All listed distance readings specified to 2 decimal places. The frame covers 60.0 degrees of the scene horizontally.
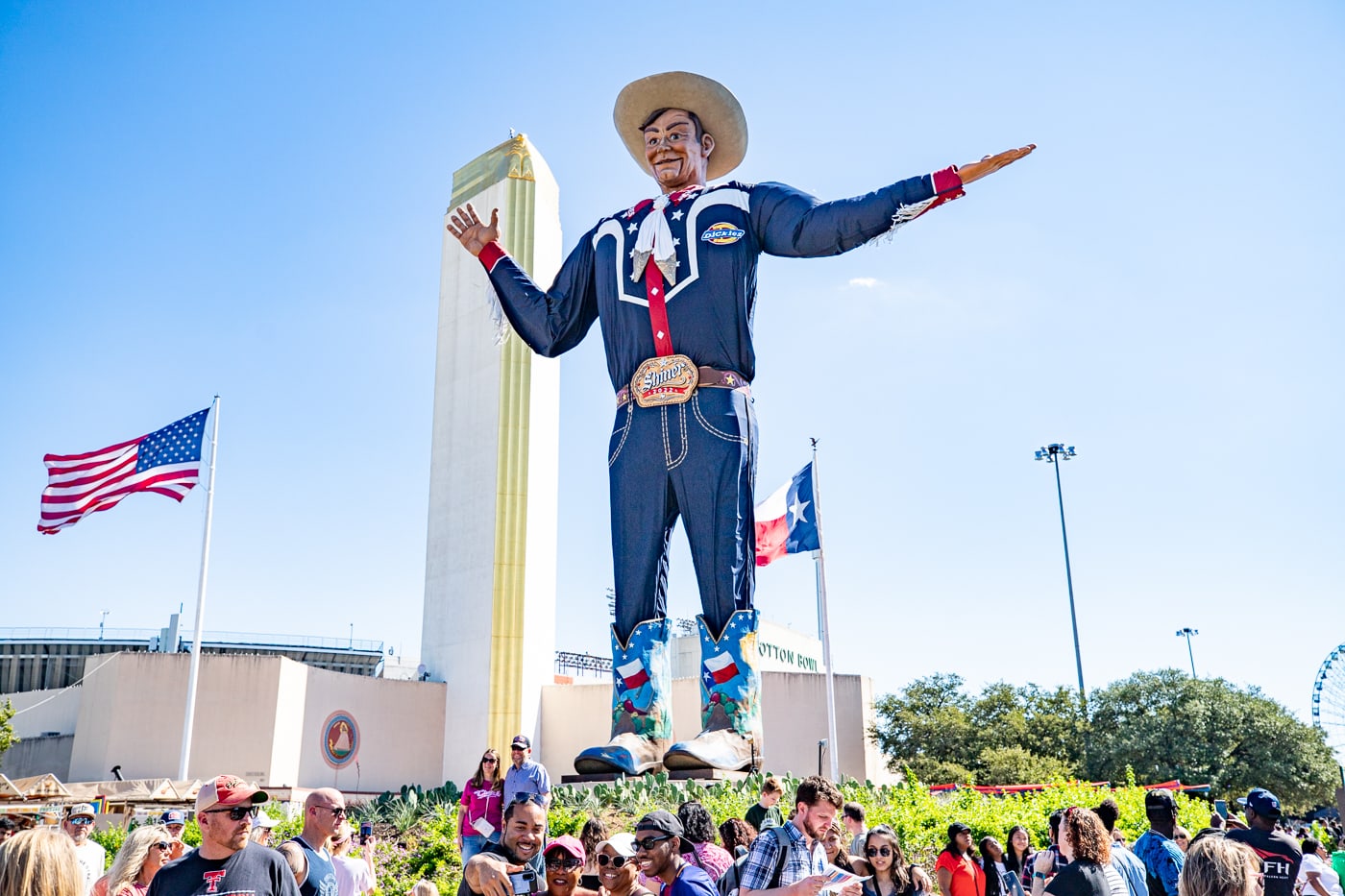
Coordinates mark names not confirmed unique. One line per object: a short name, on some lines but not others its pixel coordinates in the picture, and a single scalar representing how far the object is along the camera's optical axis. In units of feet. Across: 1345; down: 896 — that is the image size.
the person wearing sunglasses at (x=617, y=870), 13.30
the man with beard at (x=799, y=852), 14.79
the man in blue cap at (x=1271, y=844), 18.66
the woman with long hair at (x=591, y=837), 16.48
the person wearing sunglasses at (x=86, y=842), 21.35
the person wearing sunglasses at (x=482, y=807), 23.61
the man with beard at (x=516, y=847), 13.76
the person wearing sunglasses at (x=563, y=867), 13.47
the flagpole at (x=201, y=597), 55.11
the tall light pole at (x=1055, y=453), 121.80
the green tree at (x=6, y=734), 72.23
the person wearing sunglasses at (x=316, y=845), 16.39
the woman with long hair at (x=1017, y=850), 28.78
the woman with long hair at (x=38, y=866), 11.32
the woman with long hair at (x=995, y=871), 26.68
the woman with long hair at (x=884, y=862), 19.02
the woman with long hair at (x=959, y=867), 23.86
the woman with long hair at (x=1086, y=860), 17.11
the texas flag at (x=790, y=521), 51.11
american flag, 52.42
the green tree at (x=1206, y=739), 88.22
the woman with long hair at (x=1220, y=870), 11.85
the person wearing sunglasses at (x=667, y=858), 13.96
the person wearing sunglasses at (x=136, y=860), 17.29
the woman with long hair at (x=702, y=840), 17.19
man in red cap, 12.96
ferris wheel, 105.81
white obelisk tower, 66.03
